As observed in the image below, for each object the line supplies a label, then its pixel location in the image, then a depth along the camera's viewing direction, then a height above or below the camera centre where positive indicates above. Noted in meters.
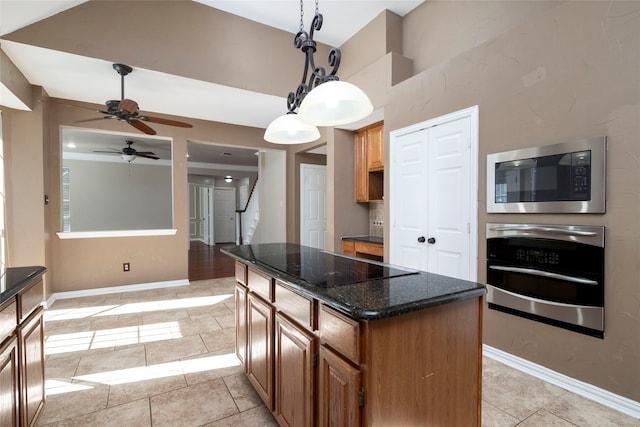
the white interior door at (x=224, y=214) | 10.69 -0.17
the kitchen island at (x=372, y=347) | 1.05 -0.54
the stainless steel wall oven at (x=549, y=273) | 1.93 -0.45
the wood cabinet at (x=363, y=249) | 3.92 -0.54
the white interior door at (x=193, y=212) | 10.33 -0.09
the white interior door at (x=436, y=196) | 2.66 +0.13
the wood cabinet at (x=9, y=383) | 1.27 -0.75
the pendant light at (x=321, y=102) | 1.55 +0.58
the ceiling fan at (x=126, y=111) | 3.18 +1.07
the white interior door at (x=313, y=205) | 5.86 +0.08
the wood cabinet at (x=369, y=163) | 4.12 +0.63
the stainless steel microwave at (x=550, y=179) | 1.92 +0.21
